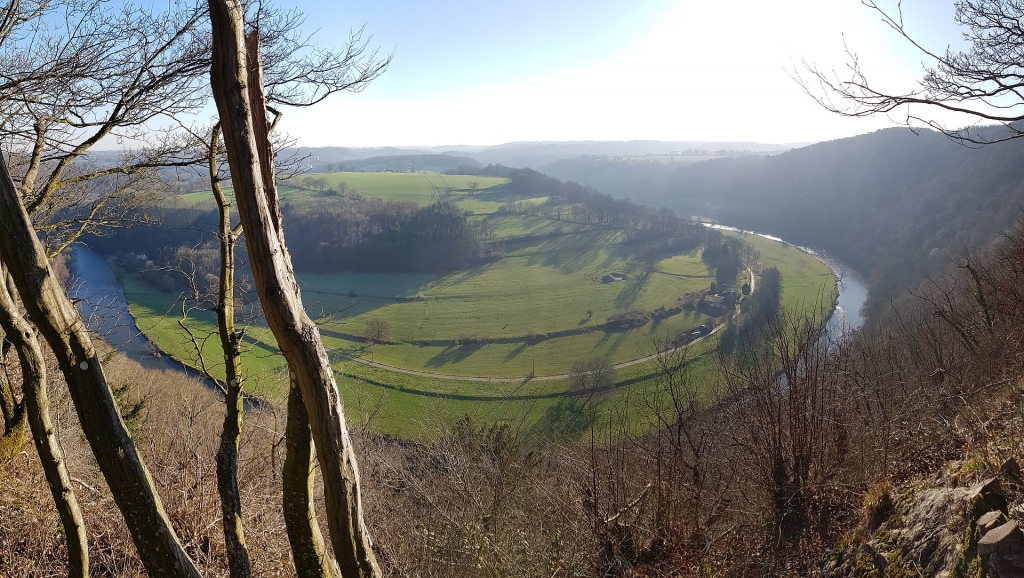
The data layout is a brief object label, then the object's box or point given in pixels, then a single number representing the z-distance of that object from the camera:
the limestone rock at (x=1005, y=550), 3.03
